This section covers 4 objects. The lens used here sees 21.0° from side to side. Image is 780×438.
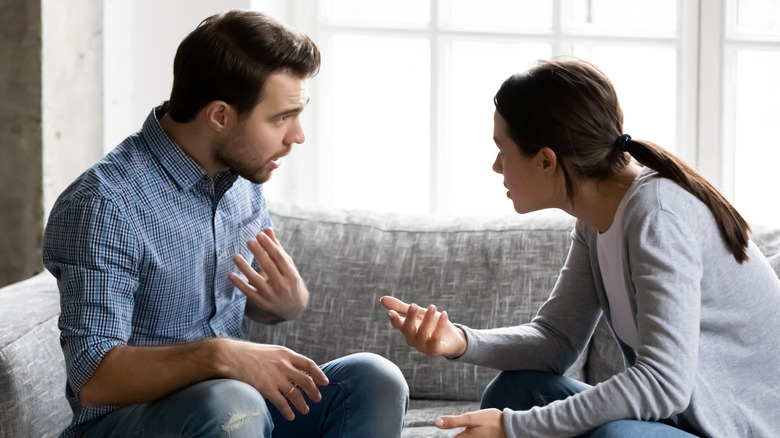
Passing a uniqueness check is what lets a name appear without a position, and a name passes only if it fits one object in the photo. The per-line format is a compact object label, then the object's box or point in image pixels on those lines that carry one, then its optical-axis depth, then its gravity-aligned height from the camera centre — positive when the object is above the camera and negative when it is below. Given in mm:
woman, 3085 -156
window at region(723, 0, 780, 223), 4341 +256
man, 3184 -144
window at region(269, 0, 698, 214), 4395 +322
